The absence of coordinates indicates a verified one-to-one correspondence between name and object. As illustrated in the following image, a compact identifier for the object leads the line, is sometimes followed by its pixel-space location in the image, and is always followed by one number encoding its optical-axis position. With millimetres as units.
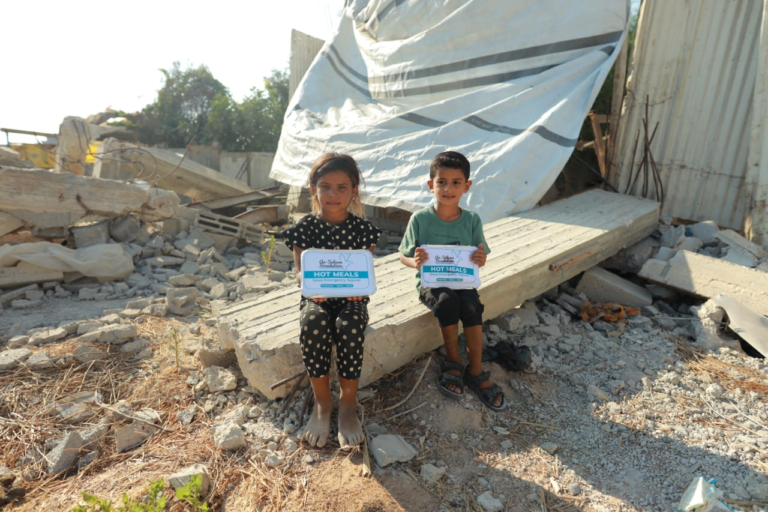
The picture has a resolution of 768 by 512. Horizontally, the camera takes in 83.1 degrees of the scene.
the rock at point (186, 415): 2254
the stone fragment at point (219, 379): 2398
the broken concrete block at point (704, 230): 4547
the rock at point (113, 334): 2994
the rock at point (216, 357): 2574
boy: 2359
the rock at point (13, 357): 2723
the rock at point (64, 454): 2023
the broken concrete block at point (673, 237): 4395
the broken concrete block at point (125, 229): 5309
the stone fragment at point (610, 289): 3844
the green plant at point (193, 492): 1570
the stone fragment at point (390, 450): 1935
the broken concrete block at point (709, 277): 3421
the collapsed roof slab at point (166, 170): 7258
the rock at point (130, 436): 2125
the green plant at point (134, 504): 1445
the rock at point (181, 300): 3762
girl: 1993
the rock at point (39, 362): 2730
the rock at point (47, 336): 3129
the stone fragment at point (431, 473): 1905
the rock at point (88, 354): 2801
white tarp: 4617
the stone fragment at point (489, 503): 1816
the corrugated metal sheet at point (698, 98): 4719
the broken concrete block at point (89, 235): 4879
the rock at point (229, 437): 2002
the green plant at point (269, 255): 4870
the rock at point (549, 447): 2173
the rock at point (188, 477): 1796
